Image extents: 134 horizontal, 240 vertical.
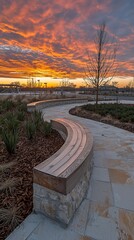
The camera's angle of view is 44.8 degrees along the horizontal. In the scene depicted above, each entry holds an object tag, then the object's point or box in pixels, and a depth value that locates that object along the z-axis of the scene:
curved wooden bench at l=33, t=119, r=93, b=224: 1.81
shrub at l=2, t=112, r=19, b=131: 4.42
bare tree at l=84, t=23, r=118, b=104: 11.13
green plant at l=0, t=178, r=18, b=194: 2.37
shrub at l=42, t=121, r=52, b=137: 4.57
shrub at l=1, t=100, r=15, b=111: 8.30
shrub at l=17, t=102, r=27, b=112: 8.08
